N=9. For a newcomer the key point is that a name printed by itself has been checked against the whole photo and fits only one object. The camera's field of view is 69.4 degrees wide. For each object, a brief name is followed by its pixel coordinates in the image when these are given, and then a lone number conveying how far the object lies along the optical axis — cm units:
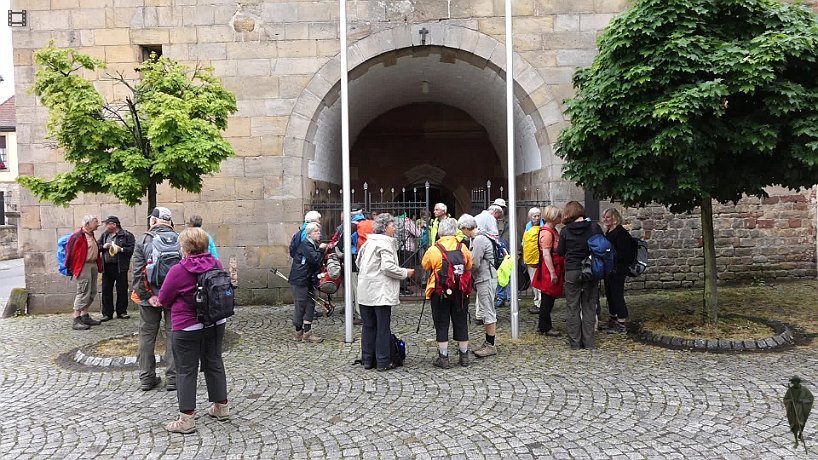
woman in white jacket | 573
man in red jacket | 823
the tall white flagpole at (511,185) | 688
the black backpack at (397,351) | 589
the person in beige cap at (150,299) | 524
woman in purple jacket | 429
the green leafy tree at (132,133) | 628
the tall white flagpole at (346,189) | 673
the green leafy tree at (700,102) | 580
